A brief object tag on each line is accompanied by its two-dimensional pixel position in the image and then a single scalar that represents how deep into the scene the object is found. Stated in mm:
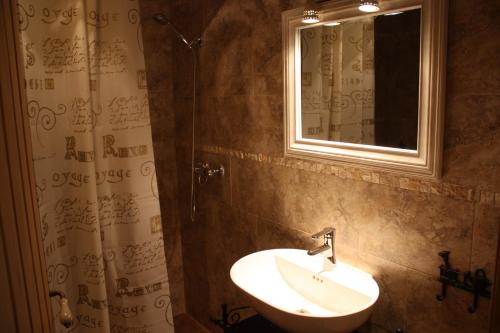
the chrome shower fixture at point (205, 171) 2525
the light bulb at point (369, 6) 1530
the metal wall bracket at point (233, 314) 2395
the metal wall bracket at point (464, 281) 1365
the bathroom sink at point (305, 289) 1509
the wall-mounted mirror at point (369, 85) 1434
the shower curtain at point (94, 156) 1773
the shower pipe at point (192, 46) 2494
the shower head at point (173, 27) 2477
